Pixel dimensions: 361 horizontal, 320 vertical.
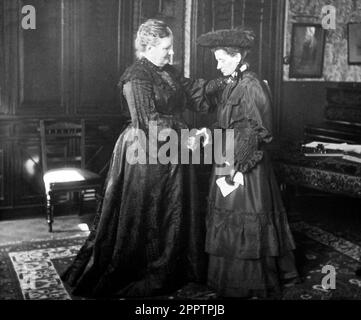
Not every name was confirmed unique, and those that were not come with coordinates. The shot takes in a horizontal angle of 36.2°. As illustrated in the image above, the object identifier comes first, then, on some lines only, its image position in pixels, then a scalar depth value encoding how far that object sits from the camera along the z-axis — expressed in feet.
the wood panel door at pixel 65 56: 18.38
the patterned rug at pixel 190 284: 12.02
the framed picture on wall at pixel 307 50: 23.40
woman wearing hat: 11.21
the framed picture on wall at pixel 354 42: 23.57
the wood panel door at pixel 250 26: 20.83
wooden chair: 17.57
